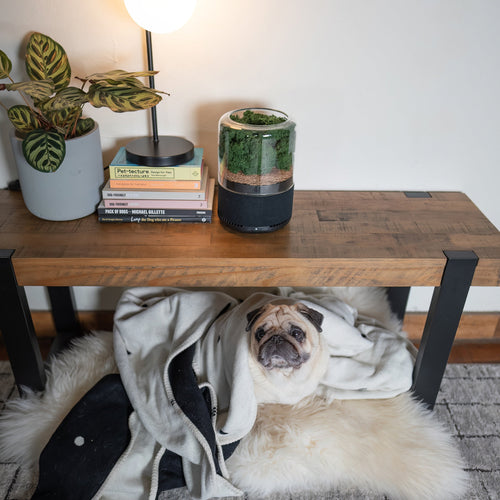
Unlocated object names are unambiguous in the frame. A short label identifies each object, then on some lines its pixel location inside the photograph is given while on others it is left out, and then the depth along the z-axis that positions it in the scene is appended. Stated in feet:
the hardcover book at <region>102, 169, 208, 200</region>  4.43
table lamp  3.80
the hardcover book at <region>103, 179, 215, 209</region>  4.45
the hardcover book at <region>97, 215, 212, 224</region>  4.49
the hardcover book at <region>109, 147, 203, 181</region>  4.40
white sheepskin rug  4.21
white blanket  4.27
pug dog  4.05
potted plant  3.71
